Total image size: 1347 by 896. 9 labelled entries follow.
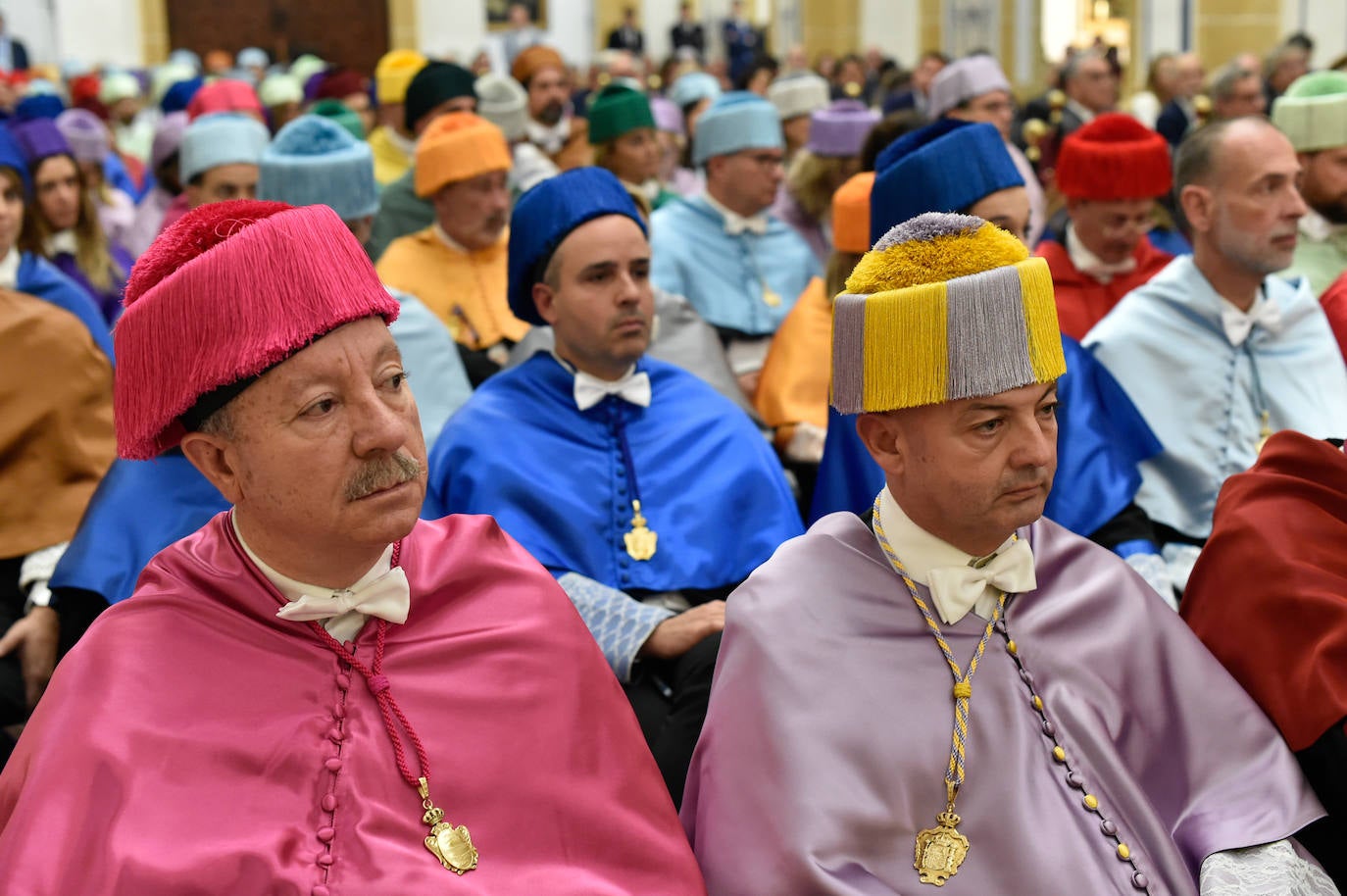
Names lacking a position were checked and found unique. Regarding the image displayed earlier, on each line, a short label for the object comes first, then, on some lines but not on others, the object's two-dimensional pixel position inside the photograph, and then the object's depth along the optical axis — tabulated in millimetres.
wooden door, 25047
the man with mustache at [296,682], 2287
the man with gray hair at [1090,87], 10992
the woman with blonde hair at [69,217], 6926
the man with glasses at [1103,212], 5891
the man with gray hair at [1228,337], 4648
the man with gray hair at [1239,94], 9953
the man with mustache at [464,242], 6680
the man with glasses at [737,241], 6930
